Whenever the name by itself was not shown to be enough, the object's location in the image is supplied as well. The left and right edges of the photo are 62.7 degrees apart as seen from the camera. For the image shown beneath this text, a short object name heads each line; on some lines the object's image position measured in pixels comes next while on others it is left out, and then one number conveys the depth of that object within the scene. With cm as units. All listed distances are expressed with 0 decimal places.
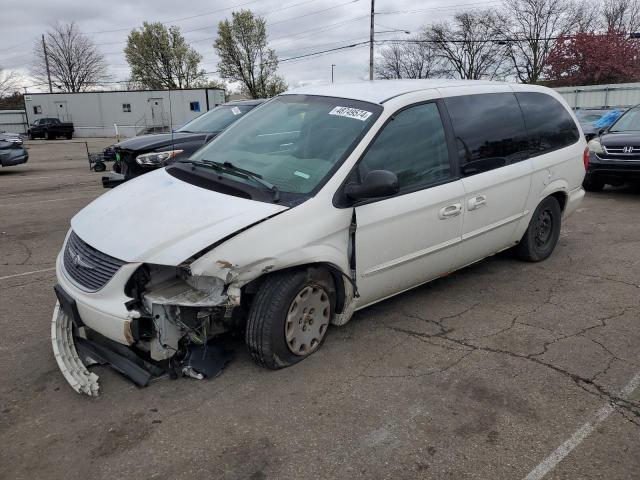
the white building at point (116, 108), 4053
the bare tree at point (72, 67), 6266
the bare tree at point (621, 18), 4547
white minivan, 306
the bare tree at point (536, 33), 4491
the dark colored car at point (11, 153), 1450
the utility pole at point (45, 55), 6097
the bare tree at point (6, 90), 6341
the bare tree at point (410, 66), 5578
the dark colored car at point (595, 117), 1410
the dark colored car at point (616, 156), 880
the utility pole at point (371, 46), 3176
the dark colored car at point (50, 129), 4003
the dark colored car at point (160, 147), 792
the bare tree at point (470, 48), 4903
